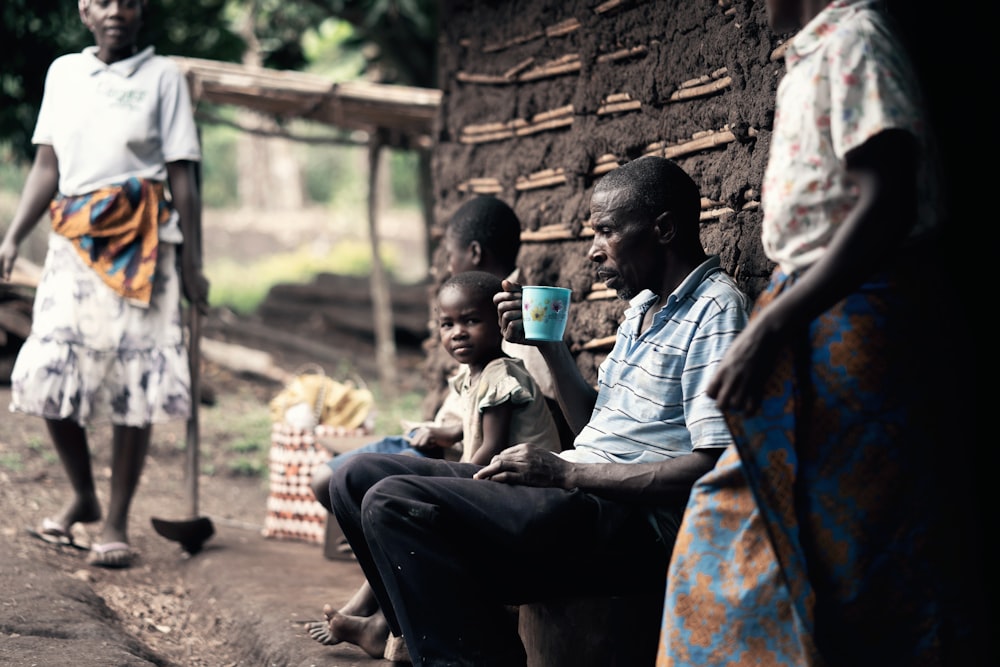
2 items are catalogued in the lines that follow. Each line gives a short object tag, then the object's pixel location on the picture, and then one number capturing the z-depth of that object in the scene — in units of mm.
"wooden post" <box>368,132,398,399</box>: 10227
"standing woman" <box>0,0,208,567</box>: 4629
